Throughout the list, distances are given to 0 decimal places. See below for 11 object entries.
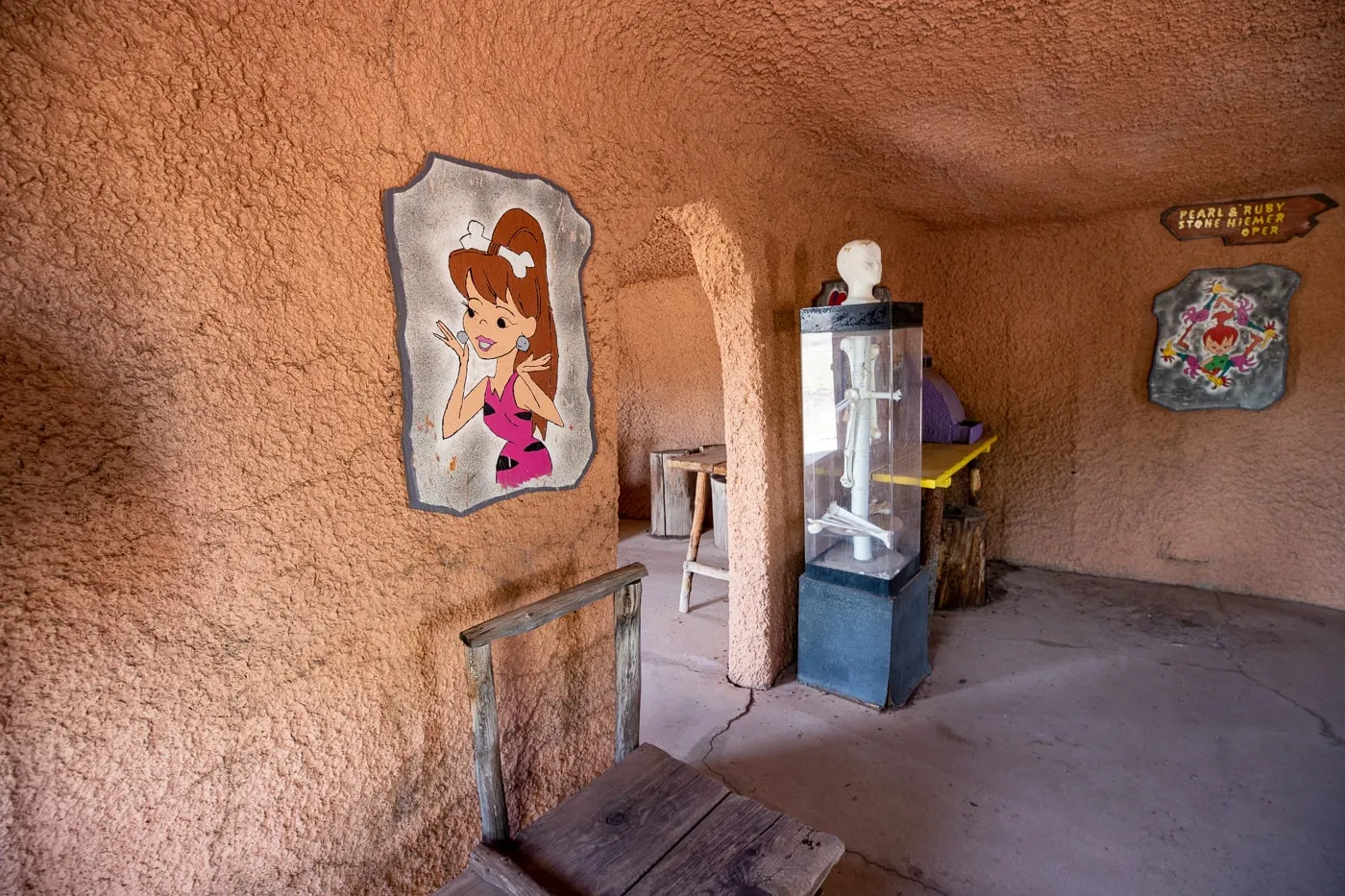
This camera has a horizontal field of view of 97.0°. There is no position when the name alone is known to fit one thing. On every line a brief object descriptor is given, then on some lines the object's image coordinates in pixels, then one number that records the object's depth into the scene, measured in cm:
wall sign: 325
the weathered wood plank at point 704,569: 309
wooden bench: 117
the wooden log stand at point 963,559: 347
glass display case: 240
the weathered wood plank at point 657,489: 514
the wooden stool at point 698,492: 335
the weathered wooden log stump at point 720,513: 467
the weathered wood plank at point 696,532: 355
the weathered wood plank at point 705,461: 328
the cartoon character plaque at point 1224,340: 336
